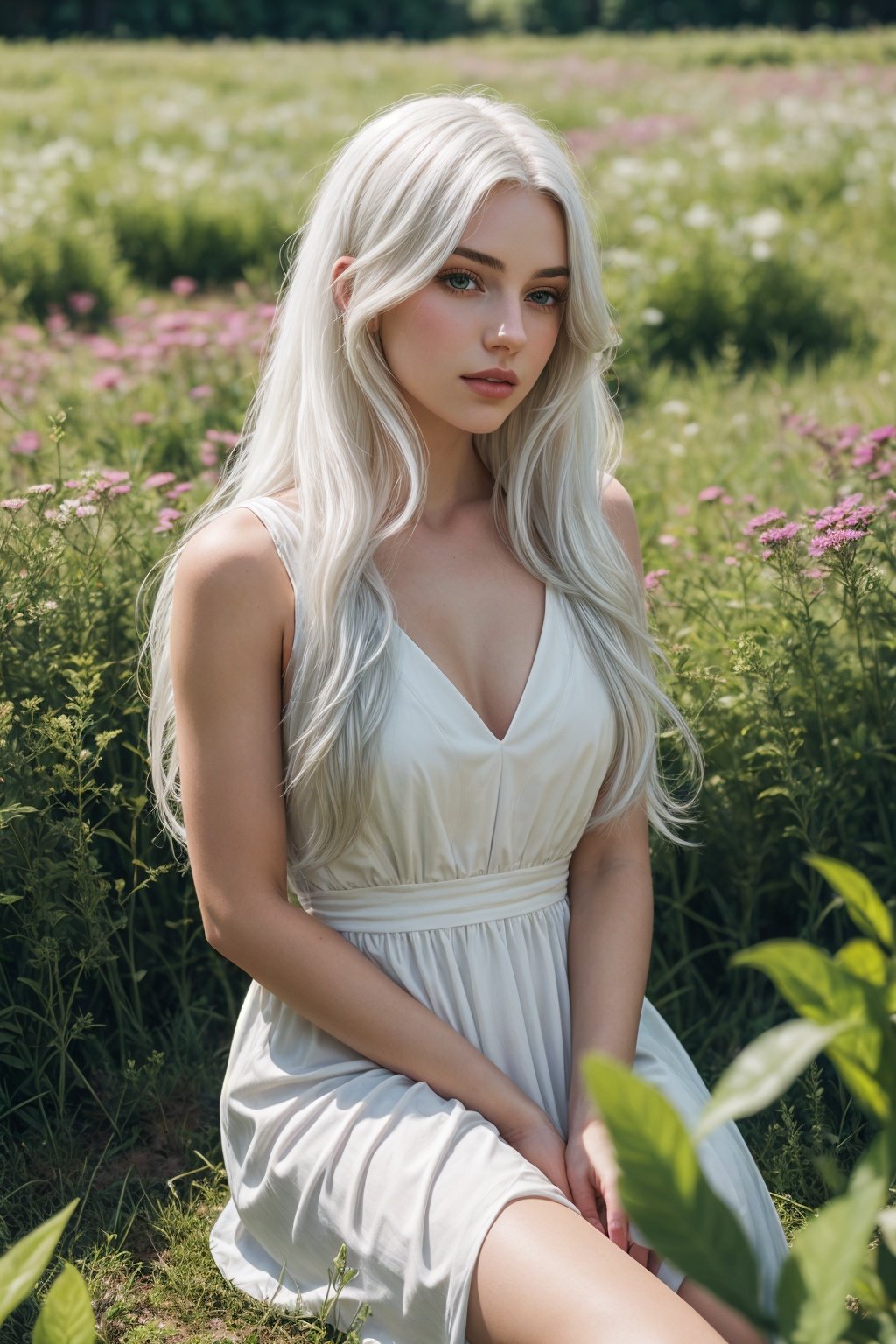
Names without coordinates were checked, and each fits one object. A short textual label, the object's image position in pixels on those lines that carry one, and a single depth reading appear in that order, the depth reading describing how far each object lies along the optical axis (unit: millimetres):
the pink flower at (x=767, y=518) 2420
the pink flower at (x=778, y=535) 2363
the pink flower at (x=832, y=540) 2326
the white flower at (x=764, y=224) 6449
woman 1736
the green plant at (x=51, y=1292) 747
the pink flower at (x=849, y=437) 3225
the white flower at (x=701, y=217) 6543
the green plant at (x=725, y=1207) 626
